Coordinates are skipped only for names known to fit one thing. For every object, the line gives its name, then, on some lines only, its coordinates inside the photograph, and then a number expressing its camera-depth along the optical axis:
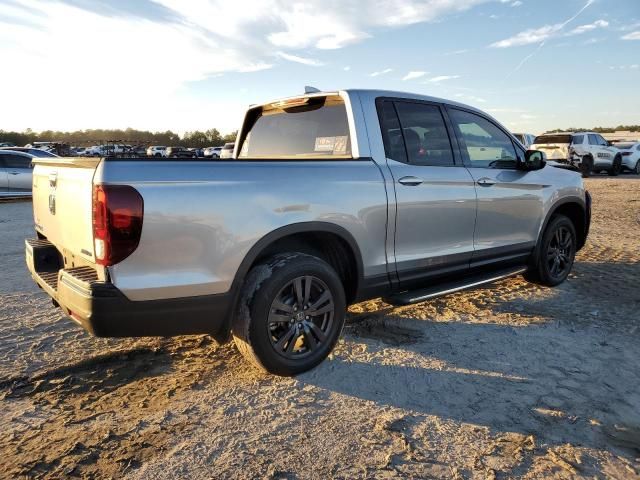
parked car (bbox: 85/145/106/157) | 41.93
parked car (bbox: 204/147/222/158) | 37.78
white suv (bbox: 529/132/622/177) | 18.77
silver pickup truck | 2.64
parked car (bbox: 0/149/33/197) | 12.86
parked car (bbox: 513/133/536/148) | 21.84
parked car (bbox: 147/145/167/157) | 43.86
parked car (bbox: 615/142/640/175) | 22.39
